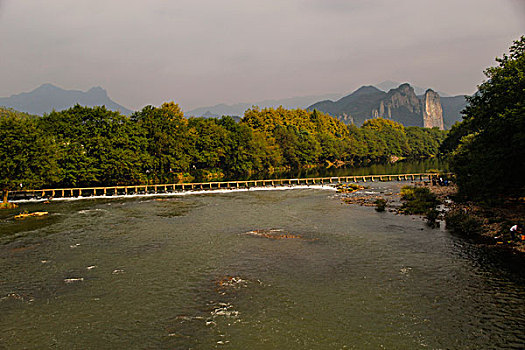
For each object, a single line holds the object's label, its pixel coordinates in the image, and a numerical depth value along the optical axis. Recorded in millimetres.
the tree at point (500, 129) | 27703
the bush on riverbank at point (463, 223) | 30719
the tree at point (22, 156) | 51156
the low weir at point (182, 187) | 61781
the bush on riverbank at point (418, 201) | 40906
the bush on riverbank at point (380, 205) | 42762
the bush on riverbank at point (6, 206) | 49406
